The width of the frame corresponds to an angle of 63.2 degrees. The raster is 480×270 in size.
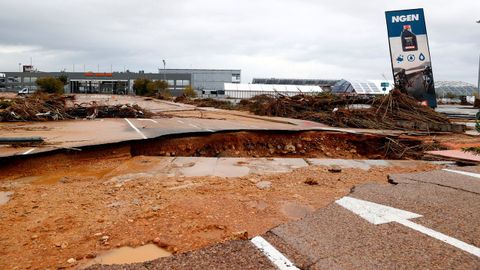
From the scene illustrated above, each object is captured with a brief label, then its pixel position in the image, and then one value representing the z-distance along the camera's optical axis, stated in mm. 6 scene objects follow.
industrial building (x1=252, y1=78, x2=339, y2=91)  99500
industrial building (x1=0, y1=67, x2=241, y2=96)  87438
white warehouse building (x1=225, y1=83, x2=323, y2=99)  74188
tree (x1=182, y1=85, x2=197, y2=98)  64975
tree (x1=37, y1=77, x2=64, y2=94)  65188
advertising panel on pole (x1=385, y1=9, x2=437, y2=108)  20719
